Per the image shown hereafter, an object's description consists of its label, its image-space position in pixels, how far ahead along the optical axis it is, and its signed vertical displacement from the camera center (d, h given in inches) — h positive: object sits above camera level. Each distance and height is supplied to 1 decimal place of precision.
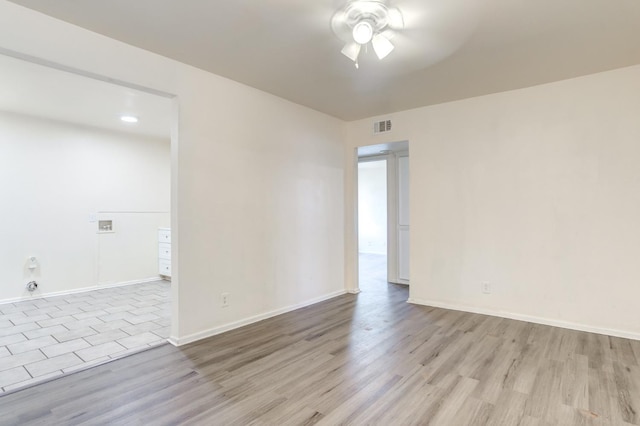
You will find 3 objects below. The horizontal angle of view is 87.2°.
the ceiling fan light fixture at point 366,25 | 82.3 +50.1
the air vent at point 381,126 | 176.6 +46.5
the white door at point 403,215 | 212.7 -1.1
